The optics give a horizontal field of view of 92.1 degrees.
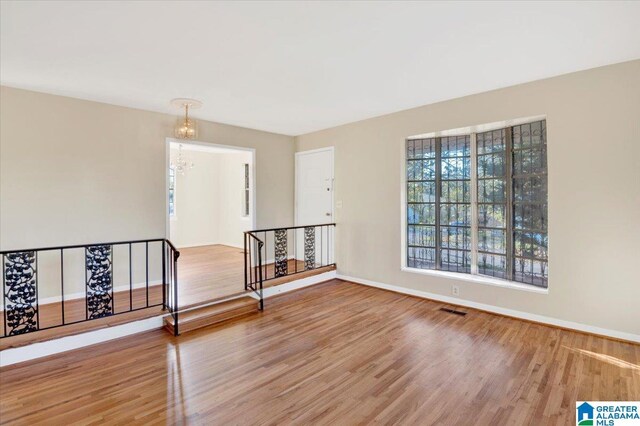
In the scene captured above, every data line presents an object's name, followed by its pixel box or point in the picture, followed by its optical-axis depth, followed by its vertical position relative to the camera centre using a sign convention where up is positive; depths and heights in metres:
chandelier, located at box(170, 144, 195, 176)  7.40 +1.24
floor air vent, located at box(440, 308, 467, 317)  3.84 -1.27
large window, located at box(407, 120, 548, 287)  3.76 +0.11
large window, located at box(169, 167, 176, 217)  7.77 +0.46
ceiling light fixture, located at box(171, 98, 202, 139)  4.10 +1.43
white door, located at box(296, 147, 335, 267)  5.78 +0.26
